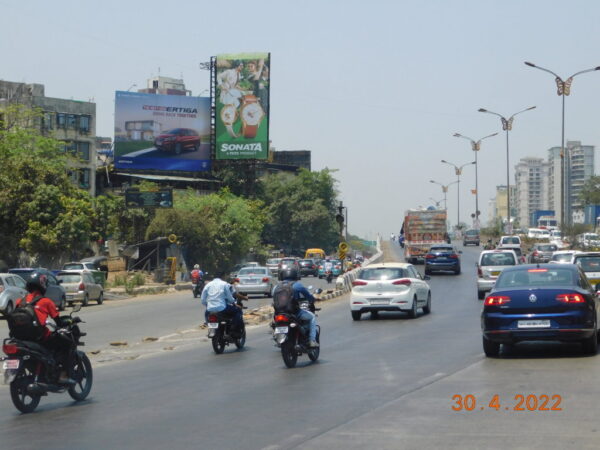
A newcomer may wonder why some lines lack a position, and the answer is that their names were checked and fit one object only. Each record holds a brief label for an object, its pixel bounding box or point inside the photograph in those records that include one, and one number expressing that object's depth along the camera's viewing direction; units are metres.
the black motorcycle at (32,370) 11.03
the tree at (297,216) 105.12
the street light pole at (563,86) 53.24
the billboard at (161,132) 82.06
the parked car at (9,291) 30.70
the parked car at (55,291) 34.62
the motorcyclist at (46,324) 11.47
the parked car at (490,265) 32.62
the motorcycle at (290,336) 14.95
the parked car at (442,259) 50.31
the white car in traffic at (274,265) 63.06
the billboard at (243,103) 82.81
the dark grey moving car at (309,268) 67.62
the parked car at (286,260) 57.33
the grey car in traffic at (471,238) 101.34
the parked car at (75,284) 38.34
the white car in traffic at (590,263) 26.89
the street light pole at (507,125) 71.21
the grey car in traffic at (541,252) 53.91
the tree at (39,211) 49.34
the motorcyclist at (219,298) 18.05
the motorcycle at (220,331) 18.14
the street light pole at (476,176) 89.19
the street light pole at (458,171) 109.22
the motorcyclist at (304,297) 15.45
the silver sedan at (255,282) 39.62
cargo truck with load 58.97
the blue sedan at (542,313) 14.53
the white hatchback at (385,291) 25.64
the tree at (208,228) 66.38
